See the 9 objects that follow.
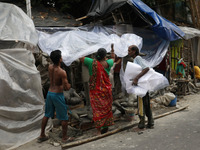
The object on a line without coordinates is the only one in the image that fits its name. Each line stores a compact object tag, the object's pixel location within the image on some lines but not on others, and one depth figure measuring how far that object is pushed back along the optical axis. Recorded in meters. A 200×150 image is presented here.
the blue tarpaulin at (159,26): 6.50
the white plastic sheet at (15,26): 4.10
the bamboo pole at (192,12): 11.44
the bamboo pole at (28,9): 5.34
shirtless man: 3.74
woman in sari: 4.08
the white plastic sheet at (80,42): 4.45
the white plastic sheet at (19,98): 3.83
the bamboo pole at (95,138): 3.67
